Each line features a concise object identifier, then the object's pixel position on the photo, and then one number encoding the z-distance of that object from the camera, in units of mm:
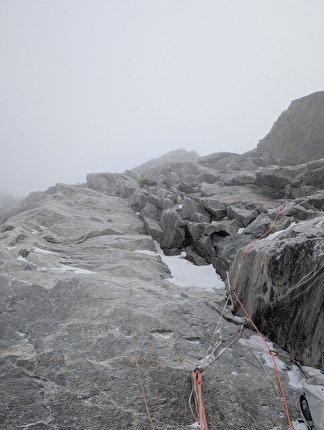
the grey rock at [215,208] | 21719
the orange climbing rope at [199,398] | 5889
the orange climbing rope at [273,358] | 6308
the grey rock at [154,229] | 23094
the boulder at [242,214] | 18922
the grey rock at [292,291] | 7801
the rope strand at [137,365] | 6038
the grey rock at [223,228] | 18719
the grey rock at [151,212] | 26917
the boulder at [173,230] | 21391
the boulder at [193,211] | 21734
